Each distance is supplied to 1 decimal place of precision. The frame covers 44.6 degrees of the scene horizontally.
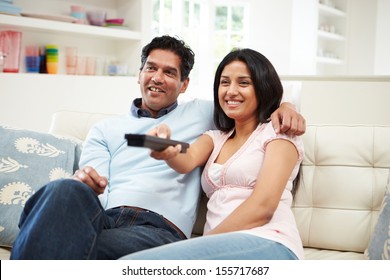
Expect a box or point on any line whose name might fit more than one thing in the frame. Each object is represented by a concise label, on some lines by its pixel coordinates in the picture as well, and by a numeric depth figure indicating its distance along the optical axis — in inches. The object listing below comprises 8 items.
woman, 48.2
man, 44.1
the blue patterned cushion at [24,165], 66.1
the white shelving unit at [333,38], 263.4
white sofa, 62.6
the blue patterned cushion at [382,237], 55.3
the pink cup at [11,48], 124.4
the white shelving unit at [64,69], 126.0
